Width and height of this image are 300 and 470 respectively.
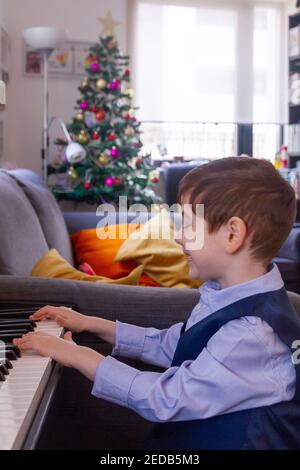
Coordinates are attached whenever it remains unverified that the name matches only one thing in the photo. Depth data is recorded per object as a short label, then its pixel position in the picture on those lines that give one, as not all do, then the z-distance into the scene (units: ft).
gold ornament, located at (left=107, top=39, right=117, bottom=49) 17.67
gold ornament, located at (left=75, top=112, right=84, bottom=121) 17.29
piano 2.48
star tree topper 18.85
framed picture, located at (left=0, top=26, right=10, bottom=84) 16.65
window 19.67
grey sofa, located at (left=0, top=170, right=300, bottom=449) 5.07
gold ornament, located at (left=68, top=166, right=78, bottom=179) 17.19
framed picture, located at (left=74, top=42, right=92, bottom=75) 18.90
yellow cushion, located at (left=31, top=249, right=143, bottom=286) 6.62
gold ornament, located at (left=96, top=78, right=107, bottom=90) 17.31
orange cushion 9.82
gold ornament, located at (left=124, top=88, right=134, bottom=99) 17.75
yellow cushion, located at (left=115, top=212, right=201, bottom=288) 9.14
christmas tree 17.16
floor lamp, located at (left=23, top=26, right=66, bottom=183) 15.88
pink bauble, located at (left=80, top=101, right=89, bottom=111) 17.34
